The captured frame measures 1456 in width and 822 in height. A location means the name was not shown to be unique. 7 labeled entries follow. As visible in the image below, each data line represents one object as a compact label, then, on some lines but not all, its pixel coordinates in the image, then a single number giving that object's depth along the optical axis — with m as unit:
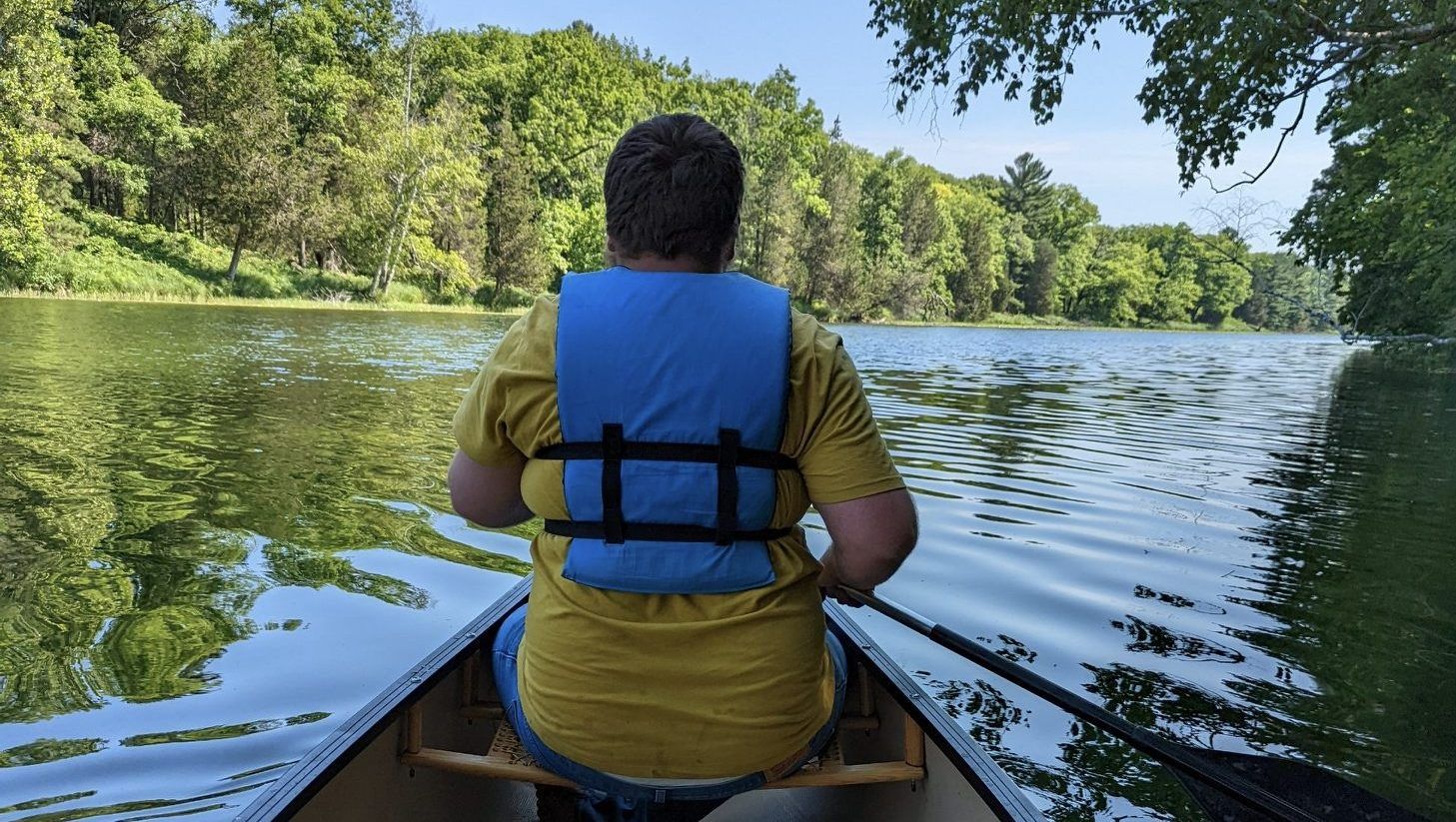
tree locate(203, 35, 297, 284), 33.38
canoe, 1.79
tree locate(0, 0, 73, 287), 23.62
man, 1.49
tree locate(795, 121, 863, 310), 61.78
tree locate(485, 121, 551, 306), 44.00
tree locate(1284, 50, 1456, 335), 9.35
